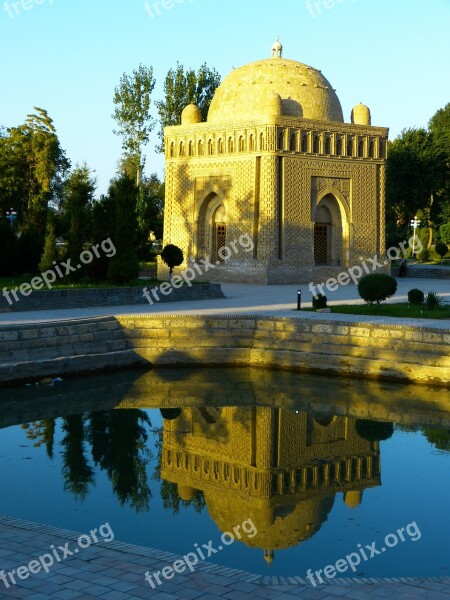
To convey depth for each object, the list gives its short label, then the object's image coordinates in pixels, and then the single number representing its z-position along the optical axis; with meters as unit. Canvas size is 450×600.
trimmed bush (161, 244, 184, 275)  26.86
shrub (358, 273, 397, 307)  18.28
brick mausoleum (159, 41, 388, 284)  29.92
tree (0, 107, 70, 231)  44.94
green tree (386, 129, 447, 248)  48.25
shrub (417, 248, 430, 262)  45.15
